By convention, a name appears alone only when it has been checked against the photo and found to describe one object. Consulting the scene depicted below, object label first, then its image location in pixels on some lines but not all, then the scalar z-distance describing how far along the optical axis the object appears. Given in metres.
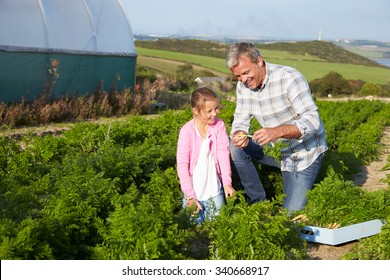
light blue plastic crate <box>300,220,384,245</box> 5.11
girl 5.60
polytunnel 12.80
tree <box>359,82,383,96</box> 33.77
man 5.54
